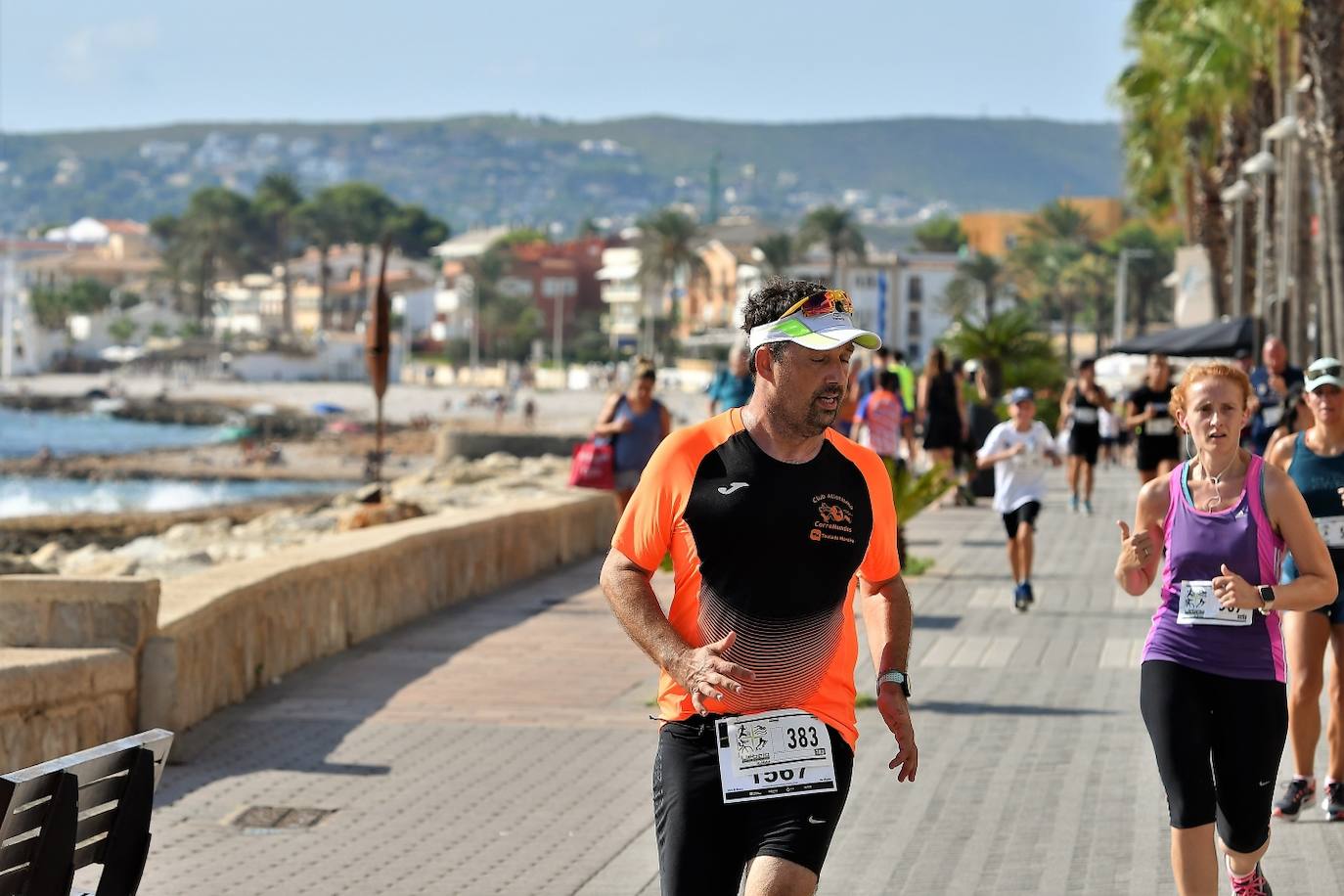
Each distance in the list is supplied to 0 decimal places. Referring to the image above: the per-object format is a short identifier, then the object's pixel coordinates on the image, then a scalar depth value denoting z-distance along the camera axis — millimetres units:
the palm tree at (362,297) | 181500
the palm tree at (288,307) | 188375
